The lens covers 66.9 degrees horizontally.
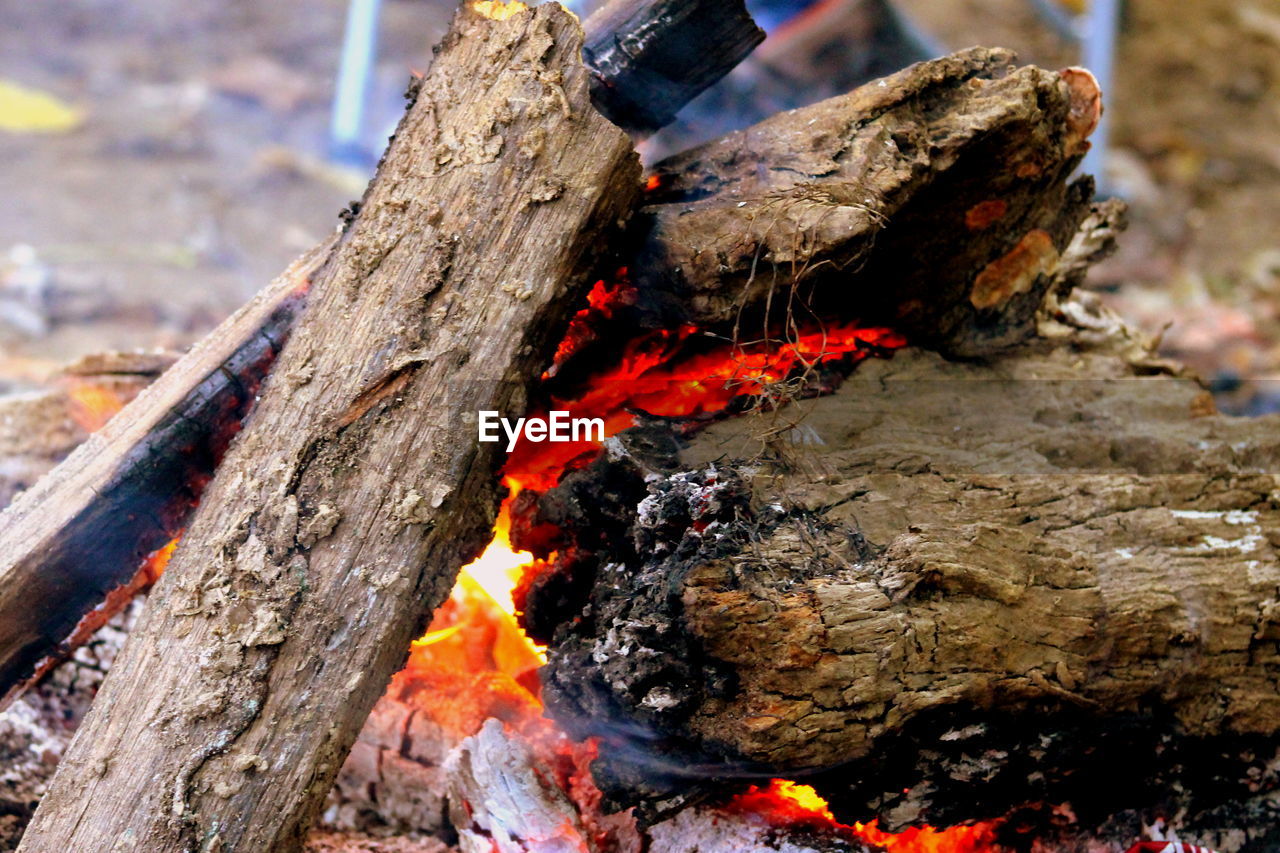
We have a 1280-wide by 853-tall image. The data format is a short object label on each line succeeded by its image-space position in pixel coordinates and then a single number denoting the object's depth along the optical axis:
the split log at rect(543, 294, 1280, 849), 1.86
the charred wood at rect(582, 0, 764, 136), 2.30
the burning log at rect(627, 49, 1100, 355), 2.09
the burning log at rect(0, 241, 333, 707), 2.14
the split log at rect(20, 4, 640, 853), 1.80
